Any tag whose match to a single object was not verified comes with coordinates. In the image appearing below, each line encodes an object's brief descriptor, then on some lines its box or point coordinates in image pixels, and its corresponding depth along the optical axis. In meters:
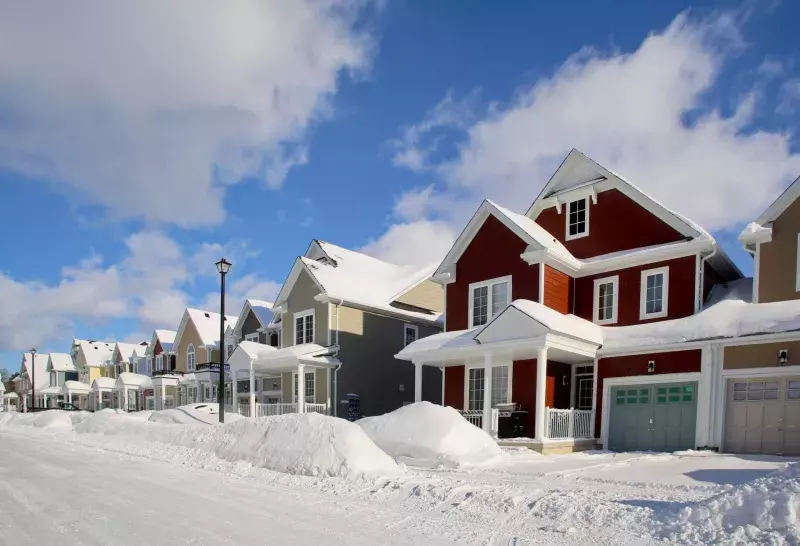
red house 16.72
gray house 26.34
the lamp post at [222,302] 18.19
